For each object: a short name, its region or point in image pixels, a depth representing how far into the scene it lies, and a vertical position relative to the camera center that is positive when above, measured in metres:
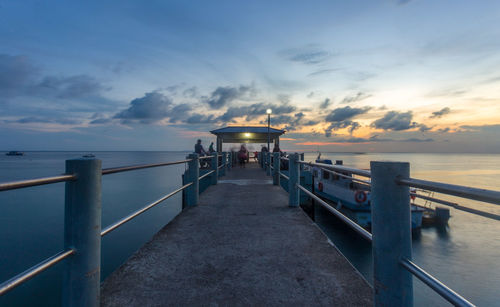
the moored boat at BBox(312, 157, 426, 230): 18.28 -3.68
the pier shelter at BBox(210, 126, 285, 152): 24.26 +2.08
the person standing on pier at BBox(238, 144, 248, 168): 18.76 -0.10
